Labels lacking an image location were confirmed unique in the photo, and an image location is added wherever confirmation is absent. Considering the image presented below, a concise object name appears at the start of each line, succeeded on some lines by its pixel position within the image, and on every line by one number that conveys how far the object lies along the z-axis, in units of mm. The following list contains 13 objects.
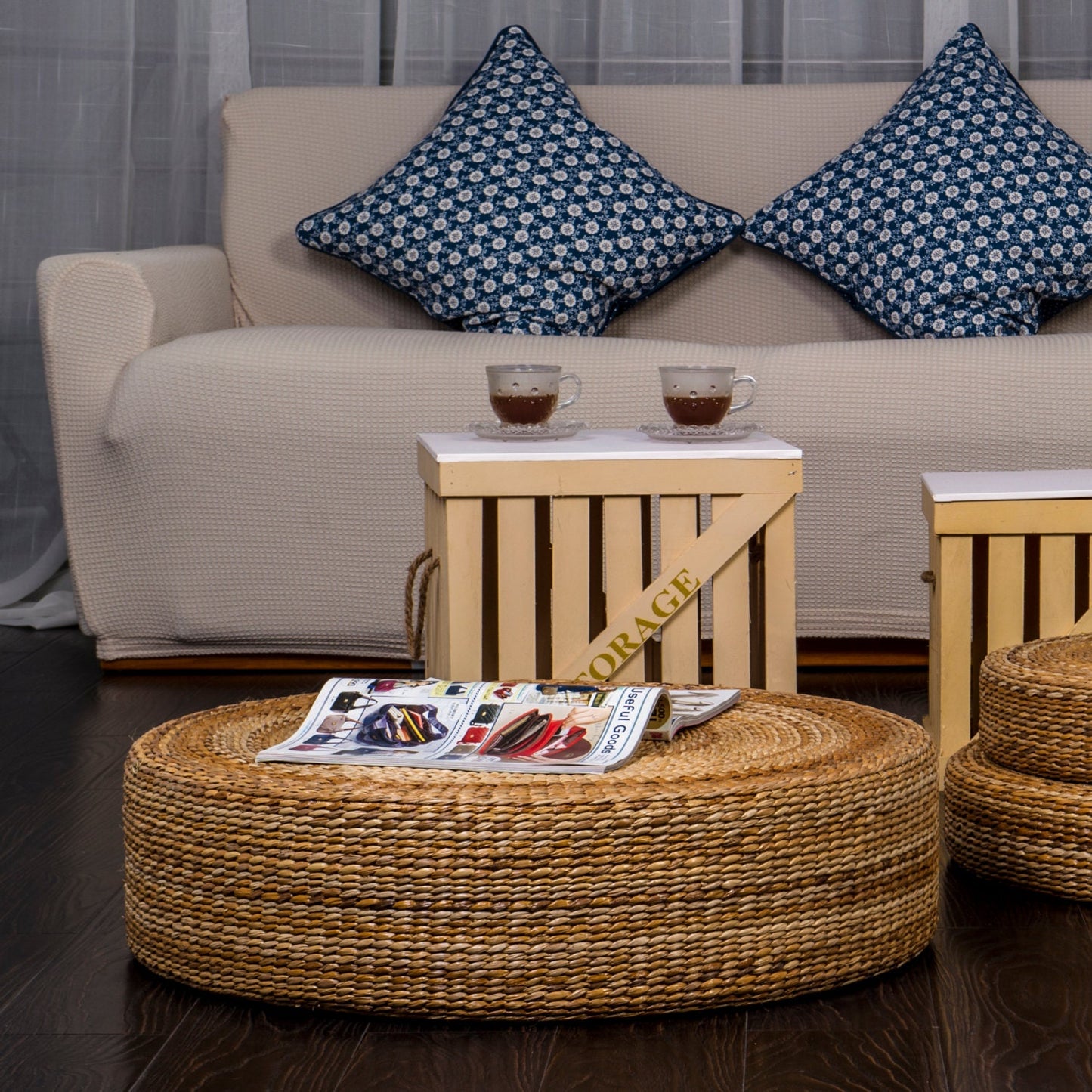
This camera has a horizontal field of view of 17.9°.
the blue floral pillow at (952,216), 4448
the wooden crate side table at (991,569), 3541
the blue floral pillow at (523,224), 4506
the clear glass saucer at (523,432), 3608
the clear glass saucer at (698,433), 3590
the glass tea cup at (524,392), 3610
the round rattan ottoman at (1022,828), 3259
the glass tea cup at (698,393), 3589
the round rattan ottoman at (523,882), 3011
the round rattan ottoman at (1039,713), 3255
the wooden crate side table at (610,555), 3516
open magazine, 3098
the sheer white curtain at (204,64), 4818
